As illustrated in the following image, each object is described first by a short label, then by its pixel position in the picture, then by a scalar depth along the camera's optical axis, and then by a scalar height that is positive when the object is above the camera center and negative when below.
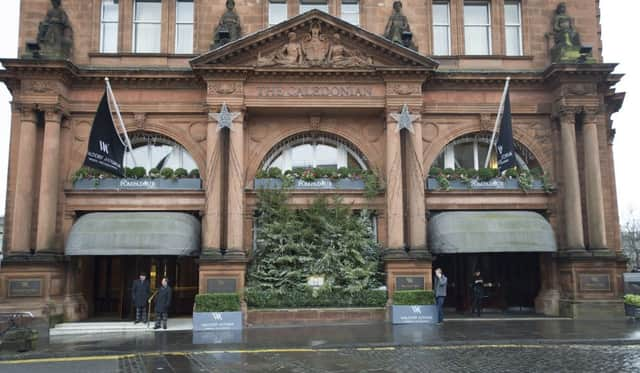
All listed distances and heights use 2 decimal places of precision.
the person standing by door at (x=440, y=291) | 20.67 -0.71
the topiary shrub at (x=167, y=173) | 23.17 +4.08
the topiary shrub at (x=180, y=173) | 23.28 +4.10
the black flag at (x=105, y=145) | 20.39 +4.75
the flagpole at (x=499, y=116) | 22.67 +6.26
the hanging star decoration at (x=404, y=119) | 22.75 +6.07
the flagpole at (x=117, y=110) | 22.05 +6.33
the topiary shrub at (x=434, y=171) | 23.88 +4.16
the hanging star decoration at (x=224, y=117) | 22.36 +6.12
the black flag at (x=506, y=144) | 21.44 +4.82
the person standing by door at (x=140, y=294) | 20.97 -0.71
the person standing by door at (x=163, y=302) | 20.17 -0.98
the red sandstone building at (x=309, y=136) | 21.88 +5.69
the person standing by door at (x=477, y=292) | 22.72 -0.84
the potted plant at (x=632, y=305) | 21.42 -1.34
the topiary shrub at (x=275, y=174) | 23.50 +4.05
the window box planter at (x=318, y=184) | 23.41 +3.64
